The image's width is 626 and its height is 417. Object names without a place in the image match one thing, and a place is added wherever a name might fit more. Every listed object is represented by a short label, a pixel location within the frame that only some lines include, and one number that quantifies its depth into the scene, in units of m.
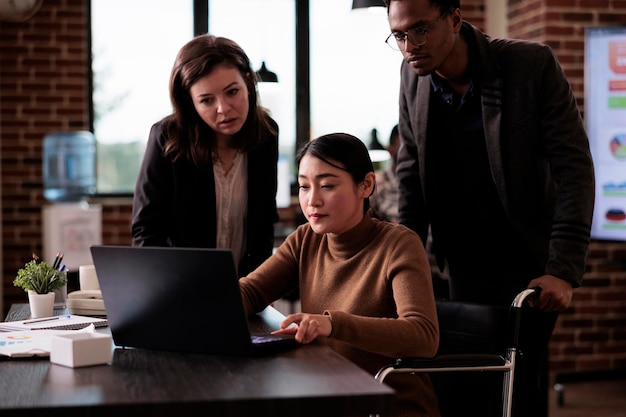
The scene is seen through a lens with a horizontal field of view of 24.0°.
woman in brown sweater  3.58
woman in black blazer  4.20
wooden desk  2.95
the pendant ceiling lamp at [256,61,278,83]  7.08
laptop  3.24
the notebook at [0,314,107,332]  3.77
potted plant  4.06
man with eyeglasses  3.94
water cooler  8.67
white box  3.25
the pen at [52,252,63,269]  4.30
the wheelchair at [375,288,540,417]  3.62
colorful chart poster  7.09
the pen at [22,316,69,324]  3.88
